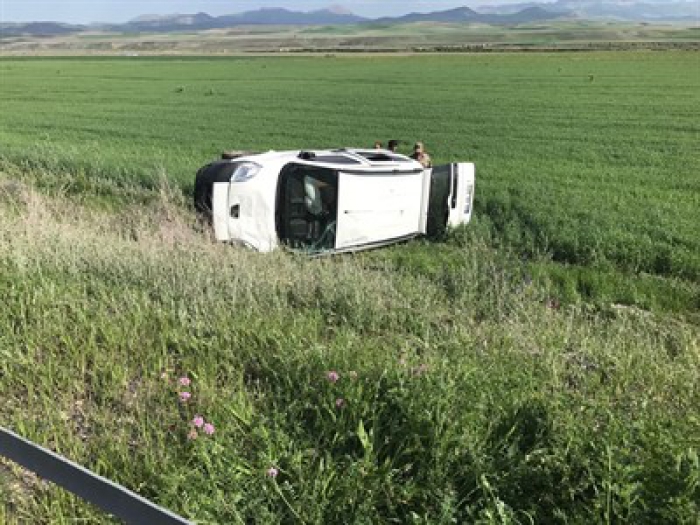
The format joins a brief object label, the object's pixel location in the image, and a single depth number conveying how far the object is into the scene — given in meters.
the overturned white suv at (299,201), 8.91
